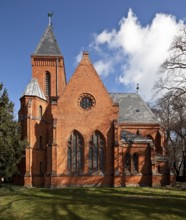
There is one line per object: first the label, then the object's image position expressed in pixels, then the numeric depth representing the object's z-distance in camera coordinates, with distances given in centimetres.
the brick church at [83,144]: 3225
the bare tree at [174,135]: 3612
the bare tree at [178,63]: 2577
